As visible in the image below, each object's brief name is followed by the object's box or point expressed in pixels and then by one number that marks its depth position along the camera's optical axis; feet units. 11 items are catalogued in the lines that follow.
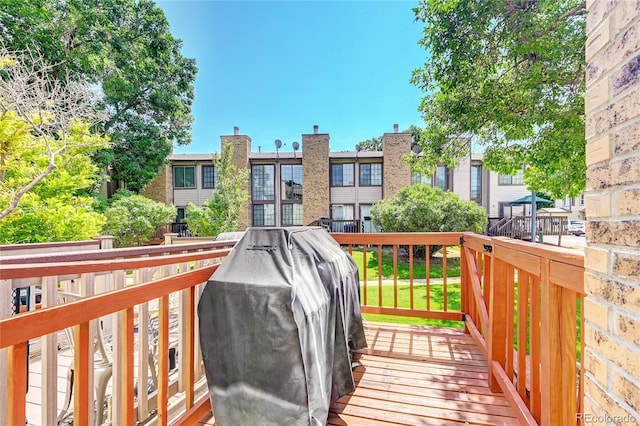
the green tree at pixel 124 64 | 34.22
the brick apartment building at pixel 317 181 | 54.95
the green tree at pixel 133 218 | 38.96
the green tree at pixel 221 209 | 40.09
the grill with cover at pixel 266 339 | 5.04
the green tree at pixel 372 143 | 106.42
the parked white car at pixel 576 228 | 57.13
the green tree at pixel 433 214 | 32.60
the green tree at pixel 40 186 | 18.58
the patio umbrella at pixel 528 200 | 46.19
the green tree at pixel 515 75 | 14.94
